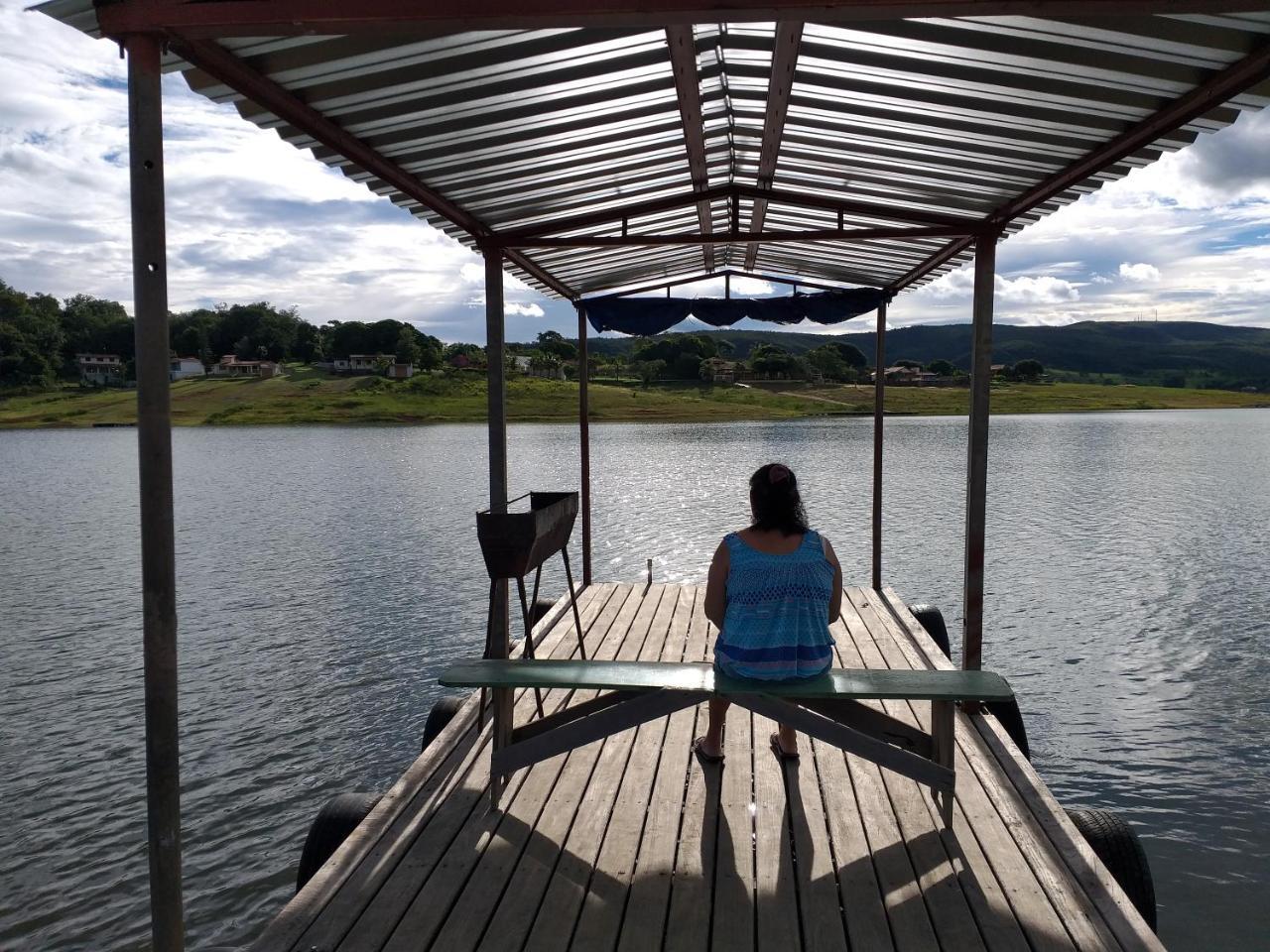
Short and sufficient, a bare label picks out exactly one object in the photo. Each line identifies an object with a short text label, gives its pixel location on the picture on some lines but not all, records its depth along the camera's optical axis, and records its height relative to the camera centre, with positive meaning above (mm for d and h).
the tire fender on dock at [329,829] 4199 -1966
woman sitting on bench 3738 -782
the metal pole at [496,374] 6391 +102
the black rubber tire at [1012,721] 5848 -2043
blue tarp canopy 8344 +719
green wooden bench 3752 -1269
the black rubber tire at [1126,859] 4055 -1989
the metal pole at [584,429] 8867 -386
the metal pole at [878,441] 9034 -488
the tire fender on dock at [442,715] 5738 -1973
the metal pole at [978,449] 5594 -346
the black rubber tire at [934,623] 8508 -2075
